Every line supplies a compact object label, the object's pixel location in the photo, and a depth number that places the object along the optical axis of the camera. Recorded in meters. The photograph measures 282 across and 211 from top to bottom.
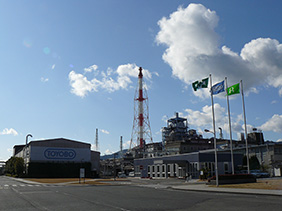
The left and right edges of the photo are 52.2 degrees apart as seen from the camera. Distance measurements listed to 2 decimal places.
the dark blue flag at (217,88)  34.34
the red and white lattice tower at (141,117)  113.11
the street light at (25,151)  85.26
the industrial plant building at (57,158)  82.31
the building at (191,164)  60.06
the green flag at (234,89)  34.56
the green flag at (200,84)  35.22
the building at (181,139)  129.88
